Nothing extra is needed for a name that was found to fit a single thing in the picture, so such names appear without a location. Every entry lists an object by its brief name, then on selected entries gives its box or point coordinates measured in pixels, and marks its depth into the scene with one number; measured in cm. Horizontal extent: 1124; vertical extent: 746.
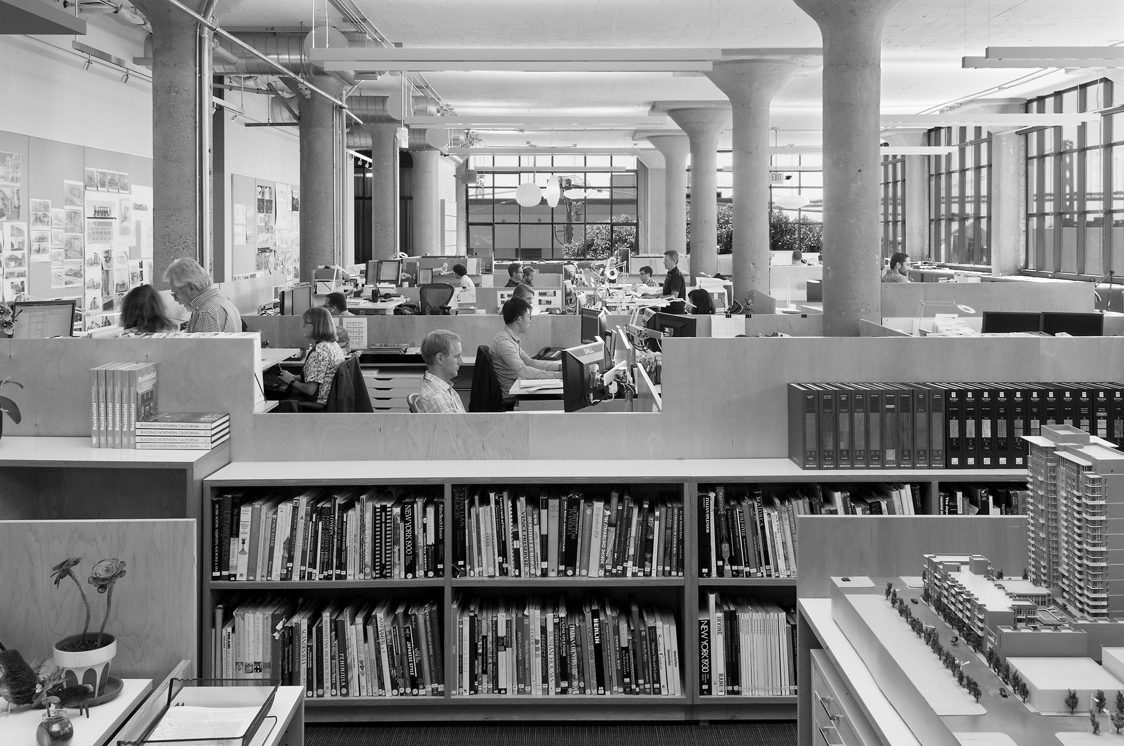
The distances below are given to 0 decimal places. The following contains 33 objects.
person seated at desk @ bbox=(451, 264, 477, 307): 1248
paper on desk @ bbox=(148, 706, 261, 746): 226
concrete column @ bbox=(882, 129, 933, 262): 2666
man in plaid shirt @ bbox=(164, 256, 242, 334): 596
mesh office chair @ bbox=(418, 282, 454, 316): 1176
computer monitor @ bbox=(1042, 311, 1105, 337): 771
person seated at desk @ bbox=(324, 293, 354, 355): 993
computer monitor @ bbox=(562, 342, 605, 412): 561
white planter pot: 254
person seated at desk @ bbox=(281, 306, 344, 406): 713
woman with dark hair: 570
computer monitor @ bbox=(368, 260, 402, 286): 1580
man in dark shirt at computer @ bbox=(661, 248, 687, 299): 1386
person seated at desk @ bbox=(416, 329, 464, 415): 507
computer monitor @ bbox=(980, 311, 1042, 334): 773
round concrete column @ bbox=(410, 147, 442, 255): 2644
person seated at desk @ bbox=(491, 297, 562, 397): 725
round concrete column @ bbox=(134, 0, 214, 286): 941
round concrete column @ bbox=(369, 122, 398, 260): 2183
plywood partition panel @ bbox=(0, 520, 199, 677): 266
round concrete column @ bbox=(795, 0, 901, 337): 792
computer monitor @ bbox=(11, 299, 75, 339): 662
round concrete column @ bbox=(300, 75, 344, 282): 1636
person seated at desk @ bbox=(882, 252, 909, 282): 1341
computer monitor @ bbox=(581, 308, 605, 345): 852
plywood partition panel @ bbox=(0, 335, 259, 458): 439
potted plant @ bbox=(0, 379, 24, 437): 398
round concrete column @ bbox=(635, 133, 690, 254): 2584
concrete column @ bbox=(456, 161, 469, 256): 3578
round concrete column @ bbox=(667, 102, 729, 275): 2045
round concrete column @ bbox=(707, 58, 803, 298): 1458
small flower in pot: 254
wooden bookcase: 403
